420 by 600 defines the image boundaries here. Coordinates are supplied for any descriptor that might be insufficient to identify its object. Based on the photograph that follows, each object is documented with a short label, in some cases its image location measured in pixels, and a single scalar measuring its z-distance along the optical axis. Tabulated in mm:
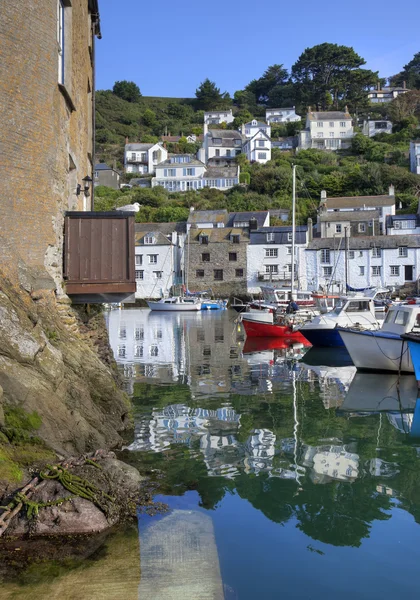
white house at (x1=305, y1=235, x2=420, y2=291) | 63688
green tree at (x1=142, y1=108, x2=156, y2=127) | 131625
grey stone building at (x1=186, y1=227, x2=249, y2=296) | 68188
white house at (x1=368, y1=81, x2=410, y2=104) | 135500
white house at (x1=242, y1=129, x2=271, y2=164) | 102688
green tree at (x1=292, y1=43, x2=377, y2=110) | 127000
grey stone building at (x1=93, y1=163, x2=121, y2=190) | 91688
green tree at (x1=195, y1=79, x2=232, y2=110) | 142875
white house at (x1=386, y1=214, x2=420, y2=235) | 68875
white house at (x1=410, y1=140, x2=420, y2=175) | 89375
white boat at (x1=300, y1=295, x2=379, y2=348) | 28016
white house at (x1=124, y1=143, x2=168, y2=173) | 103375
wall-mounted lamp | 15756
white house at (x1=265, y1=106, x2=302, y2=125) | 130125
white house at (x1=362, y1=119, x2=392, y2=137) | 109688
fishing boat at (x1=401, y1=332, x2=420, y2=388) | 17391
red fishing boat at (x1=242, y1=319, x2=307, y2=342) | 32656
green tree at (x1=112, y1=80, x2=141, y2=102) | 154875
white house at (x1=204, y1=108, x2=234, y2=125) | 131750
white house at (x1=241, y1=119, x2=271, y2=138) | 115594
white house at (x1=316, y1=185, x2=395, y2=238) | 71000
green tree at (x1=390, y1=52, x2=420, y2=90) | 146000
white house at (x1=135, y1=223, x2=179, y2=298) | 68938
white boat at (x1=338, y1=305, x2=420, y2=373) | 19734
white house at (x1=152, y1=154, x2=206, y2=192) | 94375
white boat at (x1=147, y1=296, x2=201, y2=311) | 59719
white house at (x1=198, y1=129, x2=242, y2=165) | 105562
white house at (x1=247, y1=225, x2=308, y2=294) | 65625
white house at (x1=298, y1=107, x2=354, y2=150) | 108062
